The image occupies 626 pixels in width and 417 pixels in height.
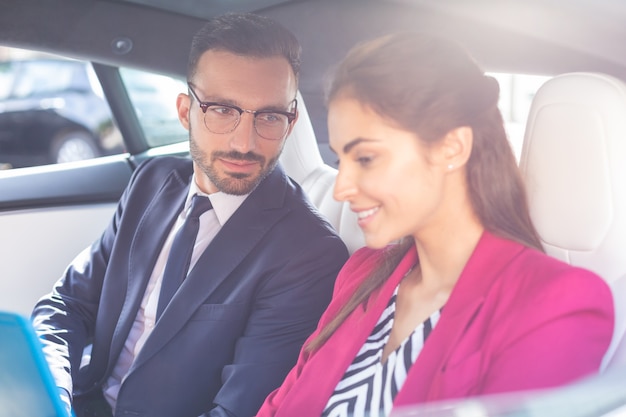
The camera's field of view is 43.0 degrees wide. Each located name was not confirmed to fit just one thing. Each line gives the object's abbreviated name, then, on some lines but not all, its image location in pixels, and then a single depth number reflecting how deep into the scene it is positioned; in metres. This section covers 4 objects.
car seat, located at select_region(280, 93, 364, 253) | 2.12
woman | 1.05
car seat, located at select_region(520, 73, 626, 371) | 1.24
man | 1.73
